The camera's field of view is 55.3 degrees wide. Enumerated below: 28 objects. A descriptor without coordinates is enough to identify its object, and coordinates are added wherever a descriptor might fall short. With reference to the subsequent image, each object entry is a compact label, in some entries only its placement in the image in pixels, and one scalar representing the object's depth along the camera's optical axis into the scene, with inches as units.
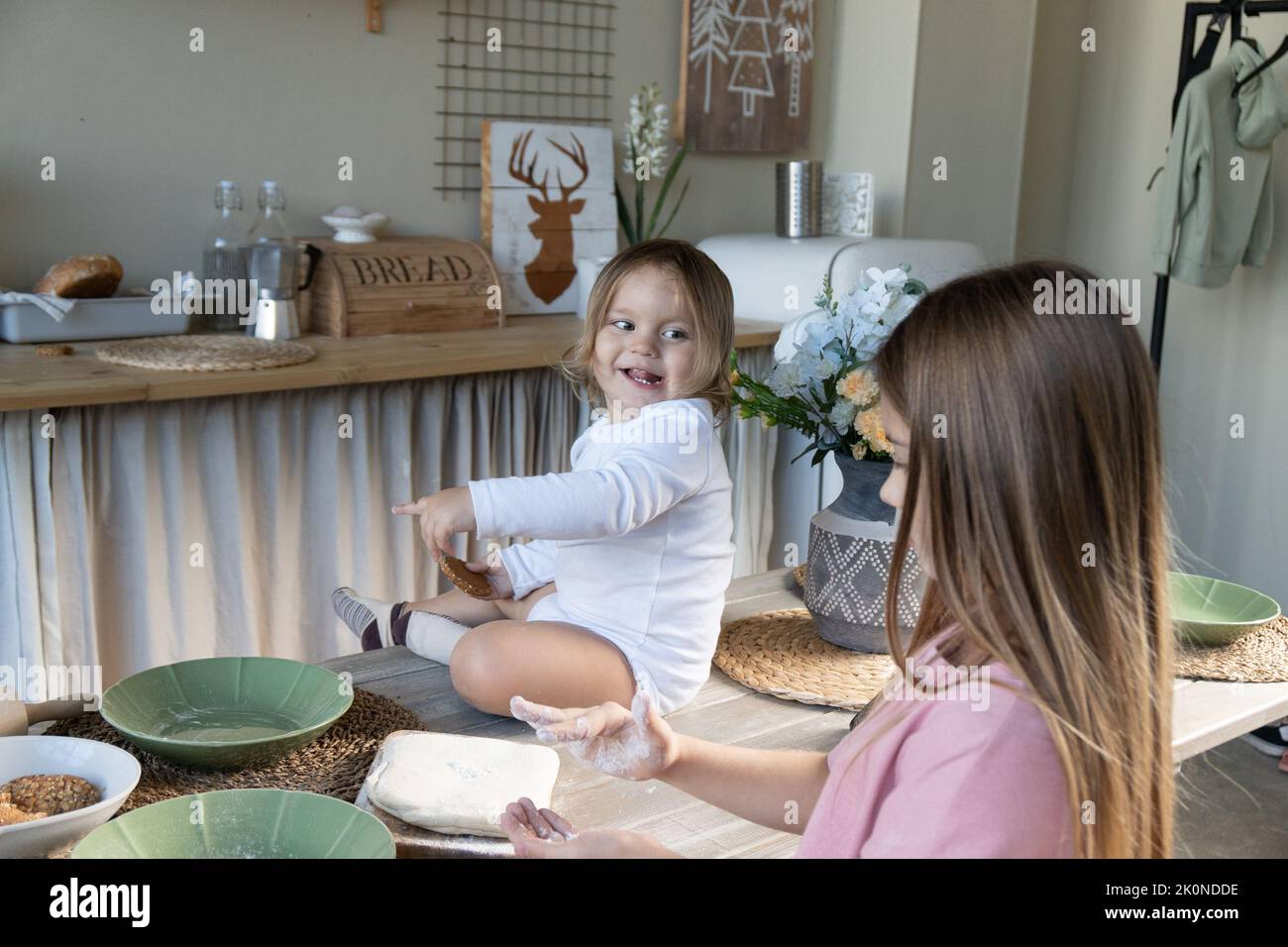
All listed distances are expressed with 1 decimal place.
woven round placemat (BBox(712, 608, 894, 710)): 52.8
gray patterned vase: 57.1
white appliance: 115.6
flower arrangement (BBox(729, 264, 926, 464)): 56.0
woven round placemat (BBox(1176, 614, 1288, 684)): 55.9
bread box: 98.9
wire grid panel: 111.7
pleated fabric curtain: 78.4
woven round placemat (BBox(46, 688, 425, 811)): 39.8
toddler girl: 49.6
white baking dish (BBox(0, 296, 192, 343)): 87.2
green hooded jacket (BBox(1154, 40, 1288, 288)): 121.9
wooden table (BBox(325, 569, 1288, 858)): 39.9
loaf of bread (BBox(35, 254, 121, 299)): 89.5
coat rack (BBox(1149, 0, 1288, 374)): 119.6
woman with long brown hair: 29.2
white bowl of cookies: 32.9
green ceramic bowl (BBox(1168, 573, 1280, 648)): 58.9
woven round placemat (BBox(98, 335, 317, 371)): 81.2
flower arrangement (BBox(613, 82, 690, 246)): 122.3
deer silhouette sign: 115.9
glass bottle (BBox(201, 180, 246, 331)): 98.0
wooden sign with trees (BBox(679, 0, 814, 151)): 128.3
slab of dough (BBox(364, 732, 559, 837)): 37.3
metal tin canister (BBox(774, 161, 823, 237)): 126.3
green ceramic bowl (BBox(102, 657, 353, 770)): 40.3
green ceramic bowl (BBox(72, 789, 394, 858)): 33.3
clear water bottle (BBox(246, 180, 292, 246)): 98.6
